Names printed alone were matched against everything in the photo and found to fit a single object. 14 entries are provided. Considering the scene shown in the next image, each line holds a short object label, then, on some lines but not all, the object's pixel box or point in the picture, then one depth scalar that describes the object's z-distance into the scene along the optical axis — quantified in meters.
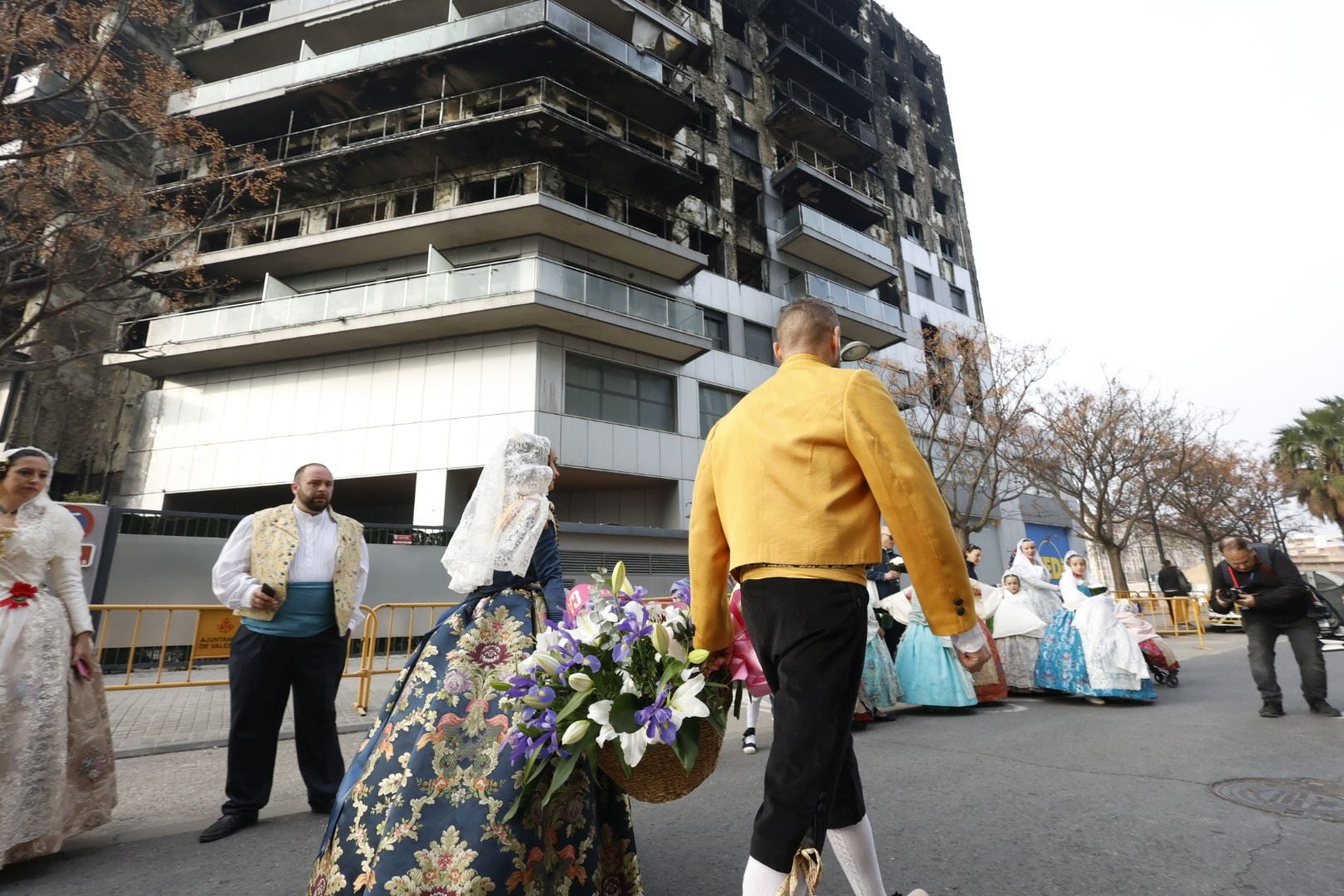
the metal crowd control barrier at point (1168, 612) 16.50
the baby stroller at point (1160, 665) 8.44
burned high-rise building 17.45
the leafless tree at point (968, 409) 20.50
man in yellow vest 3.46
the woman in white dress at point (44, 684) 2.92
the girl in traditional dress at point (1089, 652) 7.07
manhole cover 3.35
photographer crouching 6.18
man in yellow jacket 1.77
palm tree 25.44
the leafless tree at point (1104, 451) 21.58
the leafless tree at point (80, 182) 10.12
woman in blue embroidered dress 2.04
